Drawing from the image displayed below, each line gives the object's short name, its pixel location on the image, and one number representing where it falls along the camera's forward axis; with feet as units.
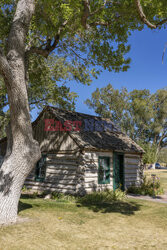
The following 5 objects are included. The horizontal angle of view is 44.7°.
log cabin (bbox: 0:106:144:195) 39.19
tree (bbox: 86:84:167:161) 125.70
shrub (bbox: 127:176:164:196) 44.52
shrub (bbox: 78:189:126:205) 34.78
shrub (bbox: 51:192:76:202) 35.22
